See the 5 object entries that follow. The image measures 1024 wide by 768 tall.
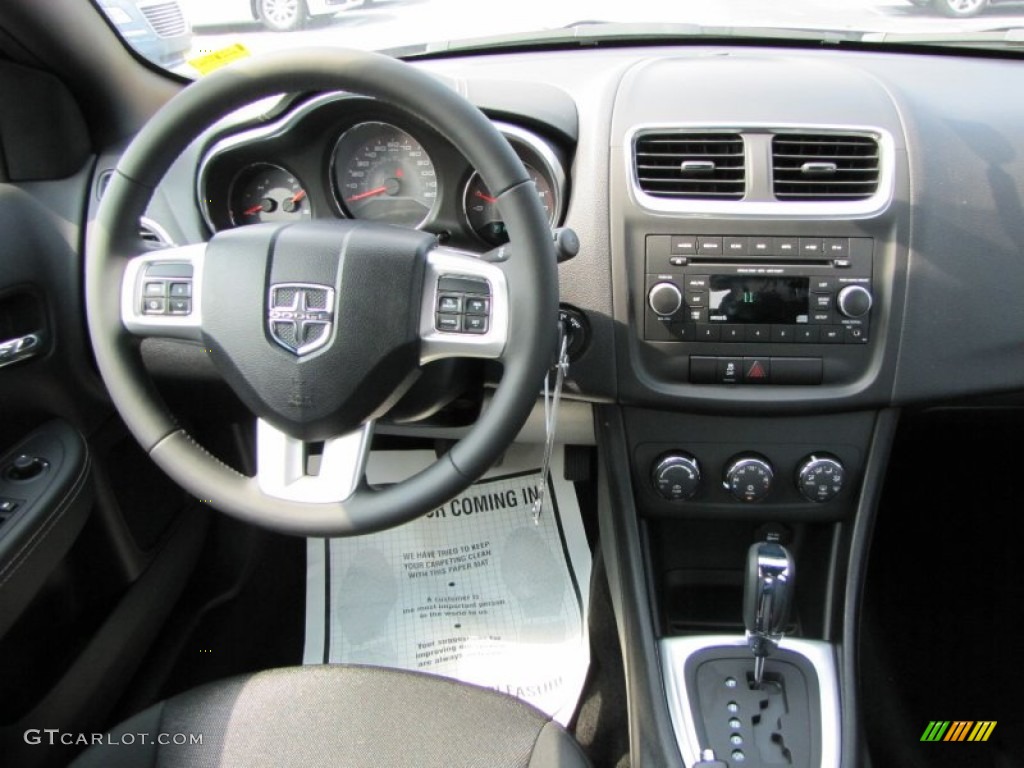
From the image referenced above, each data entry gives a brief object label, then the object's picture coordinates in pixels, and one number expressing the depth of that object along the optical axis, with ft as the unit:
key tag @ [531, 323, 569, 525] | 3.85
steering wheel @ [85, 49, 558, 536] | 2.90
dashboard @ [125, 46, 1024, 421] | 3.82
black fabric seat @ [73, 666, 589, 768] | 3.44
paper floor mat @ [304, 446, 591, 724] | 5.15
